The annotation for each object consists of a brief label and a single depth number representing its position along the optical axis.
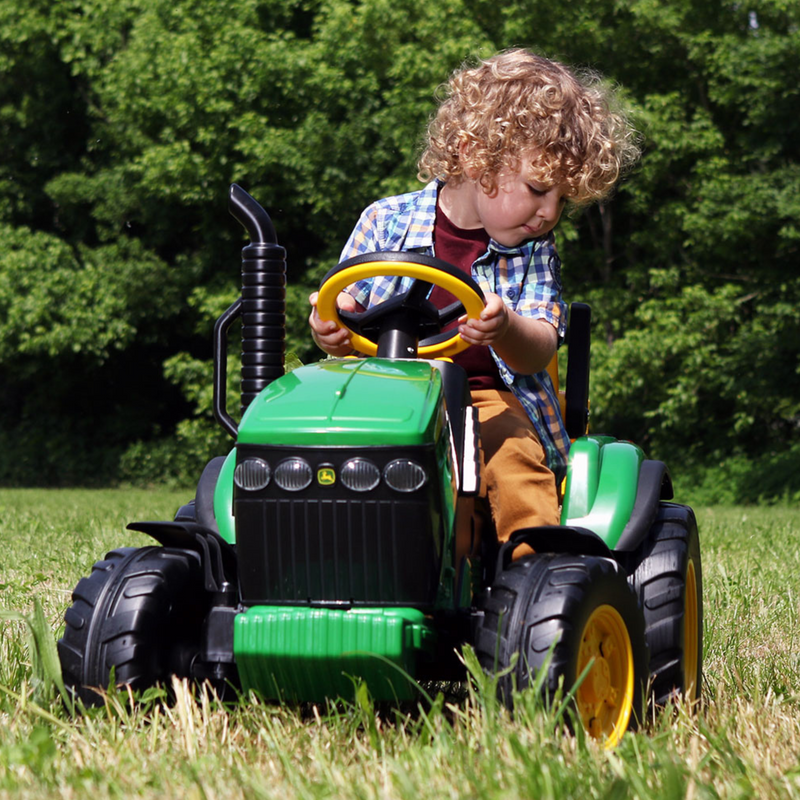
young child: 4.31
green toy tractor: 4.02
